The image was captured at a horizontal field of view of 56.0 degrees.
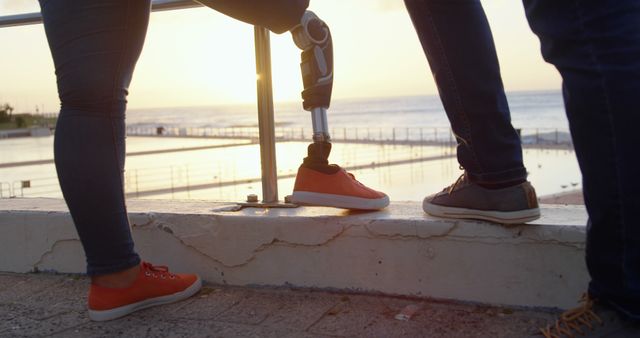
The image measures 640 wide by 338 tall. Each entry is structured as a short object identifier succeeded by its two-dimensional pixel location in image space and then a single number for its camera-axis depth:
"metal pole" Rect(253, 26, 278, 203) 1.68
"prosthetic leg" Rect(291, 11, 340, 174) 1.37
